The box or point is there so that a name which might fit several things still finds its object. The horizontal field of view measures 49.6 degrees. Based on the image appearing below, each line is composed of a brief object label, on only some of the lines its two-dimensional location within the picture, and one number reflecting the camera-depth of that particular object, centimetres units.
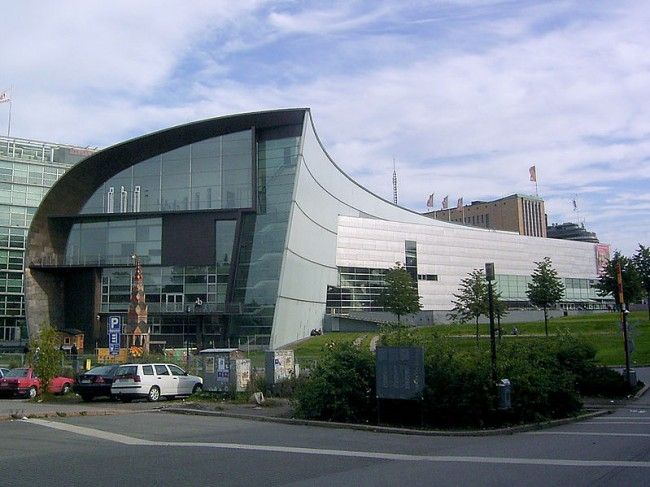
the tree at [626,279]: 6488
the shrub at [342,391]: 1764
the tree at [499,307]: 5037
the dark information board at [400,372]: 1667
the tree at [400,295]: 6519
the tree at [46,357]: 2667
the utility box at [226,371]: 2506
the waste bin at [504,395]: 1636
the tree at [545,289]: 6184
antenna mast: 17525
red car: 2861
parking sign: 3116
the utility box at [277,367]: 2472
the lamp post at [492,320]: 1678
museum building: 6091
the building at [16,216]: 7700
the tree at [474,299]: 5641
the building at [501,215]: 18925
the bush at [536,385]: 1703
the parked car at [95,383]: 2572
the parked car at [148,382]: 2500
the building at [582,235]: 18819
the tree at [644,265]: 7050
